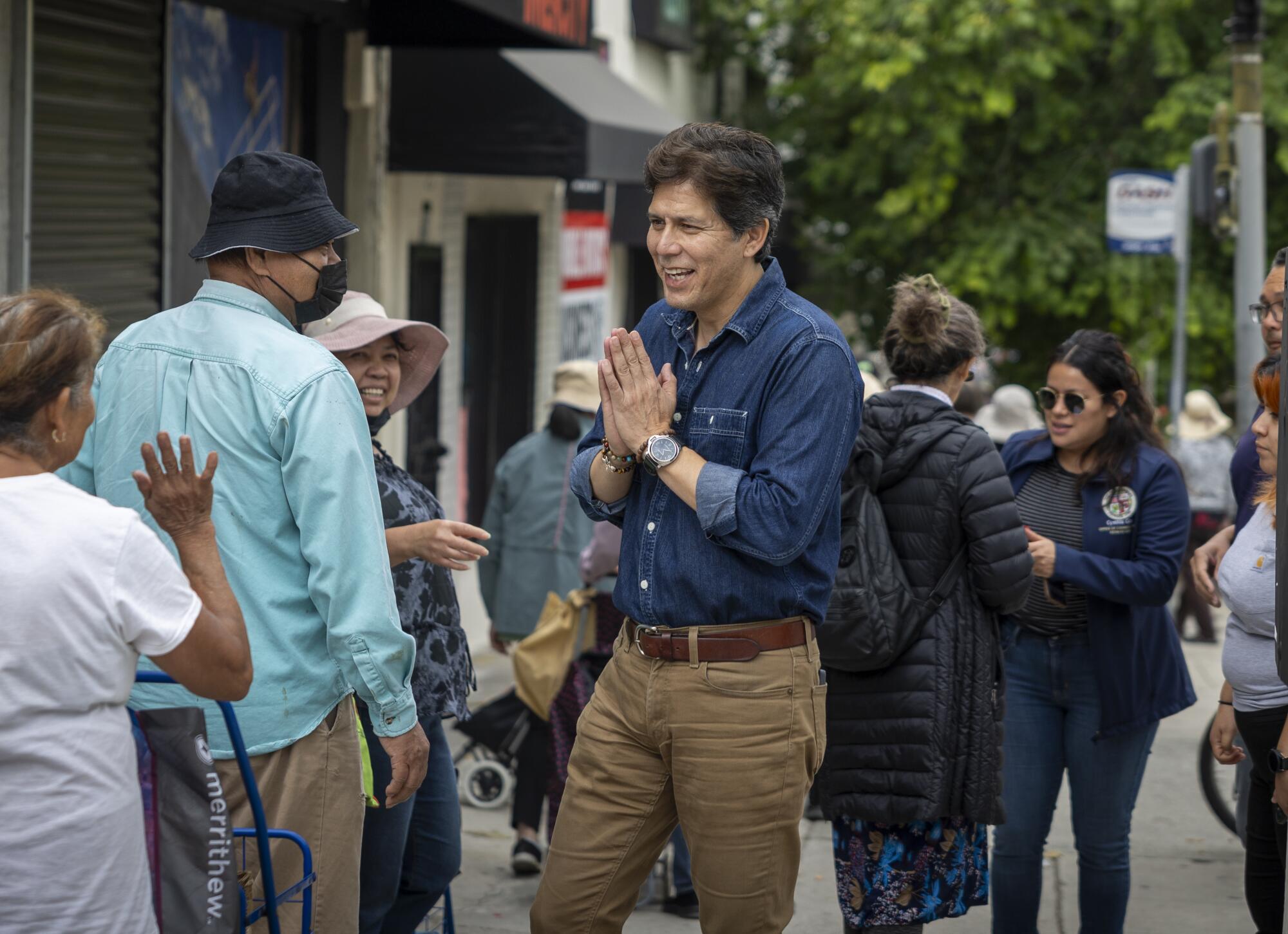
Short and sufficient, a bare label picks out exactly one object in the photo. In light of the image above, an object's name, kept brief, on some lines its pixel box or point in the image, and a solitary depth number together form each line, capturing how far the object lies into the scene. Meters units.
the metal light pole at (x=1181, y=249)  12.03
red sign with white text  11.98
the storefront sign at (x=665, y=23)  13.49
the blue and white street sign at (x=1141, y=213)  11.96
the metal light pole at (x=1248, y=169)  10.04
